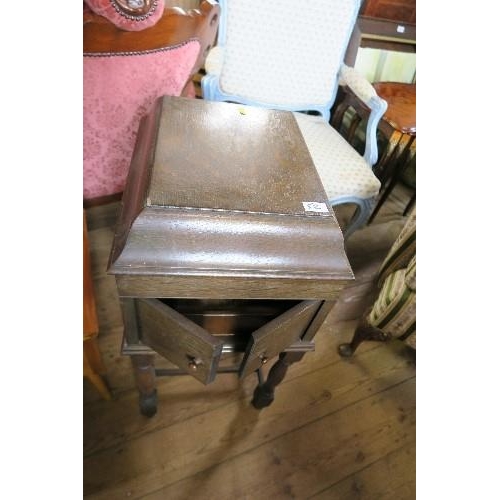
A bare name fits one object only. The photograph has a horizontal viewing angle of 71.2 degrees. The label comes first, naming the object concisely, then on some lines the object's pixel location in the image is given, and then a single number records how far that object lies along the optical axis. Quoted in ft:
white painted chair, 4.26
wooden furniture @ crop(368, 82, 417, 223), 5.28
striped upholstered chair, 3.36
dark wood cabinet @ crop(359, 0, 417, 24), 5.80
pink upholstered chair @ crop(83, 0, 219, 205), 2.87
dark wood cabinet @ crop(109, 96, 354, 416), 1.90
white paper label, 2.14
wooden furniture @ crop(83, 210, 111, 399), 2.52
